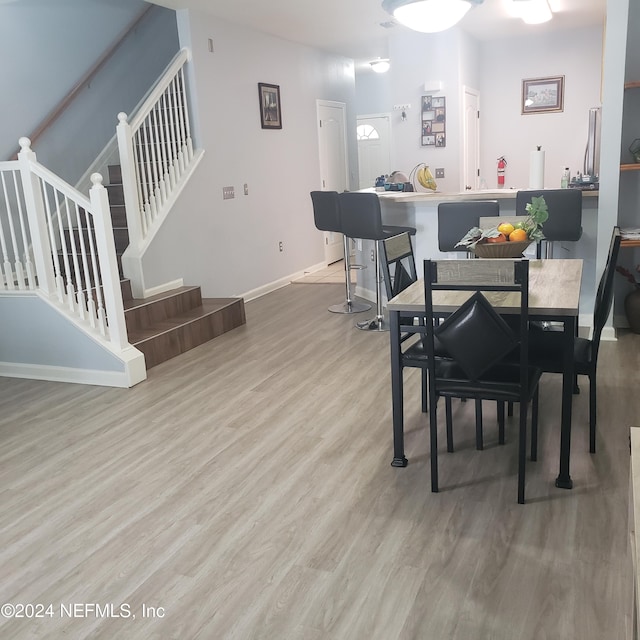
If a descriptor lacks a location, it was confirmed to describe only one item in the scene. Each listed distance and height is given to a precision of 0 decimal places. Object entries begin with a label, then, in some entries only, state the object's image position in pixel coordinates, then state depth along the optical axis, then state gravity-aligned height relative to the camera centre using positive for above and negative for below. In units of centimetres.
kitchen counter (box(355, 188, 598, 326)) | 479 -51
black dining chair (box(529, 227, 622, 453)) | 271 -84
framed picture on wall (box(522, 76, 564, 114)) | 786 +75
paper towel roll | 491 -11
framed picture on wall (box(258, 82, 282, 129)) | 680 +71
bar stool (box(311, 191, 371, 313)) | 550 -46
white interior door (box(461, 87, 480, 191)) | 743 +25
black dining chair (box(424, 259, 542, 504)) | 232 -68
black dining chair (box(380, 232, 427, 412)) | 327 -52
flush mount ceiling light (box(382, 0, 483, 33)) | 383 +92
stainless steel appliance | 480 -6
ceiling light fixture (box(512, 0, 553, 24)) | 600 +141
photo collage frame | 716 +46
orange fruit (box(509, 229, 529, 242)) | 308 -38
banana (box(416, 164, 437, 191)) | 557 -14
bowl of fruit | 308 -39
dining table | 244 -59
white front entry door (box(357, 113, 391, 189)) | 1039 +32
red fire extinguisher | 787 -17
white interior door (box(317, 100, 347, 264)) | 821 +20
